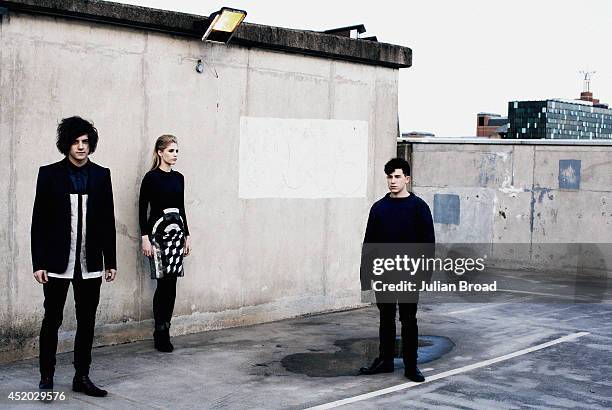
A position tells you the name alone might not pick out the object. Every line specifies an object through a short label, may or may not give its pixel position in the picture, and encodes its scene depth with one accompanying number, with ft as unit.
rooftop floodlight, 26.89
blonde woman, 24.59
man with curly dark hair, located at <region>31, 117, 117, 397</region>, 19.36
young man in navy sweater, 21.89
